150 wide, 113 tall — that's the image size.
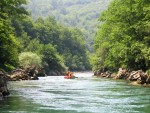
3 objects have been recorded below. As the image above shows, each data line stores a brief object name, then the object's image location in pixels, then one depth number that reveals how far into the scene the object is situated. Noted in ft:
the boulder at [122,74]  213.30
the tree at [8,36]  109.29
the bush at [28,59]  286.75
